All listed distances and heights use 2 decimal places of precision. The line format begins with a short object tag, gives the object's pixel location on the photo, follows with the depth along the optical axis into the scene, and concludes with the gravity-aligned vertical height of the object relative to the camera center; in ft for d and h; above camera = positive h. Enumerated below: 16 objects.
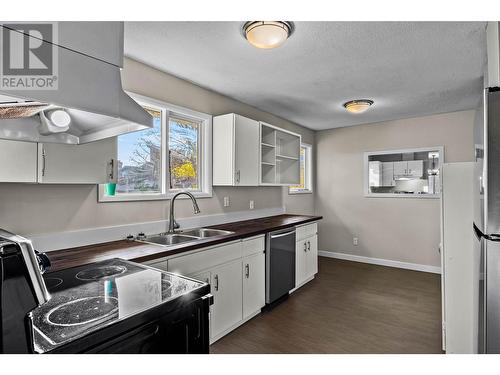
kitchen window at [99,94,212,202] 8.49 +1.07
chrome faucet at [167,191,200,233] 8.88 -0.89
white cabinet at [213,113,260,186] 10.33 +1.44
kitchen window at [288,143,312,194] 17.52 +1.30
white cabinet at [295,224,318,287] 11.63 -2.76
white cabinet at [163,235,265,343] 7.05 -2.44
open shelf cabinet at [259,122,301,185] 12.64 +1.52
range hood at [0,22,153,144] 2.89 +1.08
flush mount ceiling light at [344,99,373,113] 11.98 +3.53
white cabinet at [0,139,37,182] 5.20 +0.53
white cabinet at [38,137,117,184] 5.63 +0.57
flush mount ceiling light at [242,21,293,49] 6.29 +3.50
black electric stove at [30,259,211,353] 2.98 -1.46
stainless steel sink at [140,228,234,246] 8.39 -1.43
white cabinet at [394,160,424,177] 14.68 +1.10
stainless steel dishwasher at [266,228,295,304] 9.73 -2.65
